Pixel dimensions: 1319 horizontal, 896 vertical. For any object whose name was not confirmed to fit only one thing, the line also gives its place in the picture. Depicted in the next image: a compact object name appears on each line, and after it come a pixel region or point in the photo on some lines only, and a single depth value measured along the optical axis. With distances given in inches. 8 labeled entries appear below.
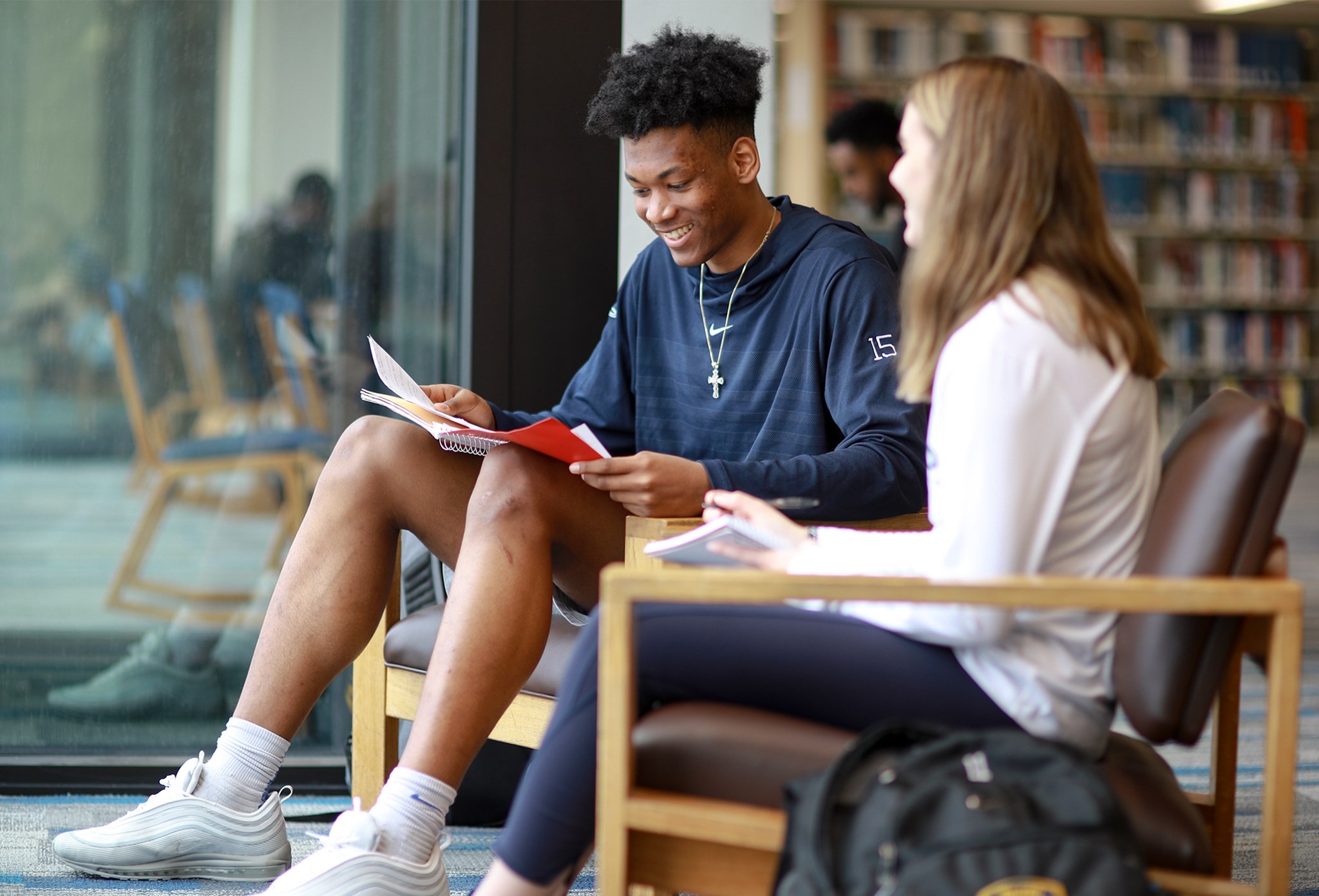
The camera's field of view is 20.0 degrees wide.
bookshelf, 554.8
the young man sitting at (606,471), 169.4
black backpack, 148.7
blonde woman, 156.2
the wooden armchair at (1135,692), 153.6
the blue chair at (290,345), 211.4
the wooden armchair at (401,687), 177.9
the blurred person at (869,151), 302.3
